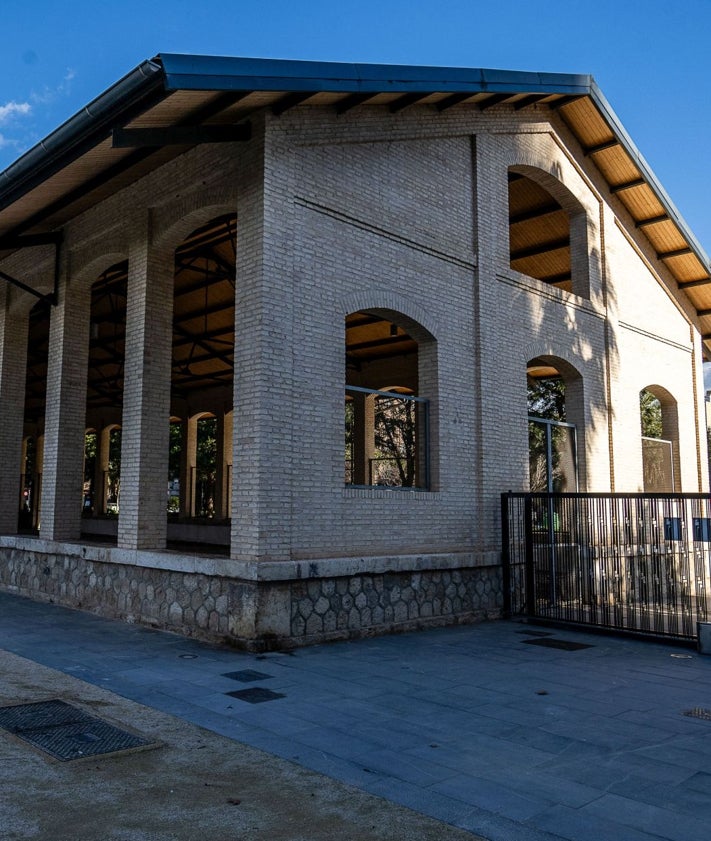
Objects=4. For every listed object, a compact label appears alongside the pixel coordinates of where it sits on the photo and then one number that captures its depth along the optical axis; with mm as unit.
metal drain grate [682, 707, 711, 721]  6133
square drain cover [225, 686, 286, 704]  6316
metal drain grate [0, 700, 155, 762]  4910
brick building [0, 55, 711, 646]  8703
